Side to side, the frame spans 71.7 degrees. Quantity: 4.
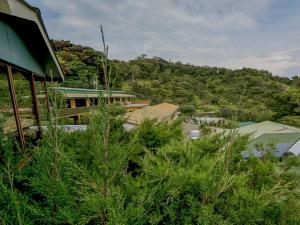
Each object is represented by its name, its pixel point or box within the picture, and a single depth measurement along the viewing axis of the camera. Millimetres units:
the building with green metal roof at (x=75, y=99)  21719
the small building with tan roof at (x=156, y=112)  15383
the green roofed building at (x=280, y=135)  10624
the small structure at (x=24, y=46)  3479
